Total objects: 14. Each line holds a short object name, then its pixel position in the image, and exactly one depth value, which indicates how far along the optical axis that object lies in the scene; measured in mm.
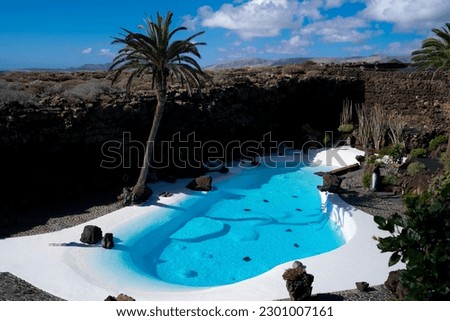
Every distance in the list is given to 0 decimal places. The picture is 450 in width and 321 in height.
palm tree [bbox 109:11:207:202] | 14766
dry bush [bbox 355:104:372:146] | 25391
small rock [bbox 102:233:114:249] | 12400
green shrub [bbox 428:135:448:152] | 22734
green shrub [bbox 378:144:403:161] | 20505
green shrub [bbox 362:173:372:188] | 18094
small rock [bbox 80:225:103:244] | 12422
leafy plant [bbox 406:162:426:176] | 18014
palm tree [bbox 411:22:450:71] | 18219
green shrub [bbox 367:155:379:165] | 19922
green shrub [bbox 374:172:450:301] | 4184
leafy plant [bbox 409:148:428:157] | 21719
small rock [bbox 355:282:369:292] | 9617
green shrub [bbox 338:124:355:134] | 28127
